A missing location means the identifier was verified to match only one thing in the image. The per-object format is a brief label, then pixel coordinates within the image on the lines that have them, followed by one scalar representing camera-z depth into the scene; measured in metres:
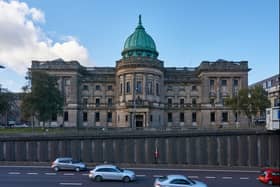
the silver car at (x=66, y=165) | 37.38
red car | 30.42
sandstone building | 78.44
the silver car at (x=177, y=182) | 23.66
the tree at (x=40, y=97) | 57.44
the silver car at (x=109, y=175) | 30.20
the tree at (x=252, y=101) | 60.53
